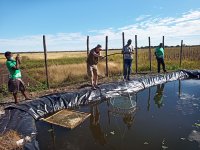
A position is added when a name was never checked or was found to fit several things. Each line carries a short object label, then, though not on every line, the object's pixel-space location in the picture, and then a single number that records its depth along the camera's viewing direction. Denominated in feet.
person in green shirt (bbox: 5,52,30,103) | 12.68
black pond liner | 10.06
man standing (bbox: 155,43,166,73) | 22.51
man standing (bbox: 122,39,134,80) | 18.75
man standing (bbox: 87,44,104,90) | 15.86
